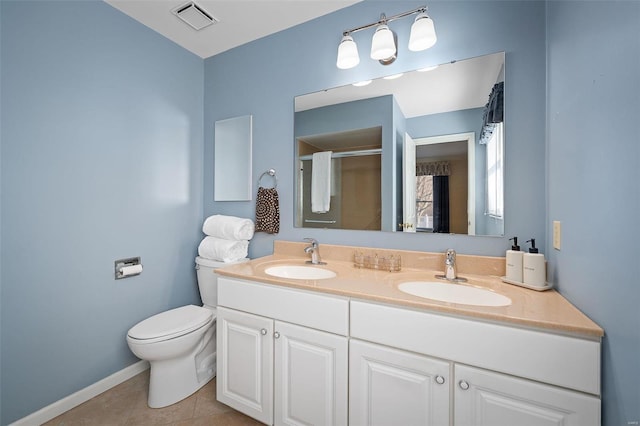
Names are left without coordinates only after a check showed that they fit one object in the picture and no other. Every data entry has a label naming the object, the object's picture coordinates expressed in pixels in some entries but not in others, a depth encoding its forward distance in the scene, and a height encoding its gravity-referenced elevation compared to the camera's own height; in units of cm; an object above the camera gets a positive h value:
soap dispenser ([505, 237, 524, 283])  114 -23
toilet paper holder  169 -36
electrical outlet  106 -9
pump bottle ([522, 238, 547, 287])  107 -24
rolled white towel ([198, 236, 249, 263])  187 -27
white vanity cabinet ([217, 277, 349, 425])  111 -66
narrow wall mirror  204 +43
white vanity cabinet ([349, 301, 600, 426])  76 -53
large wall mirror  133 +35
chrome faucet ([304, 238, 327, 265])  165 -26
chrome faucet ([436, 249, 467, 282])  126 -28
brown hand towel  189 +1
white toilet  143 -80
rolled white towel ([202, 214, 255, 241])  188 -11
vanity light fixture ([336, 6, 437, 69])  131 +92
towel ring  194 +28
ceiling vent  166 +129
